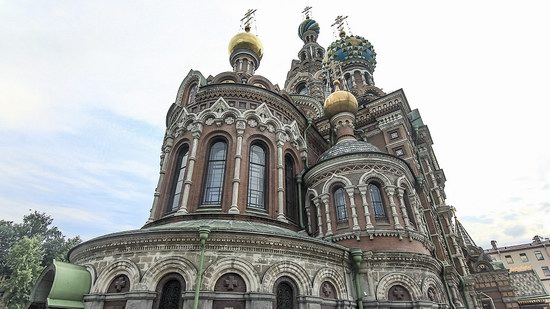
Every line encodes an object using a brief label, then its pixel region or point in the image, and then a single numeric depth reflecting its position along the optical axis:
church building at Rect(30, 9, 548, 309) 8.70
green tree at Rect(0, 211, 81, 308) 29.84
